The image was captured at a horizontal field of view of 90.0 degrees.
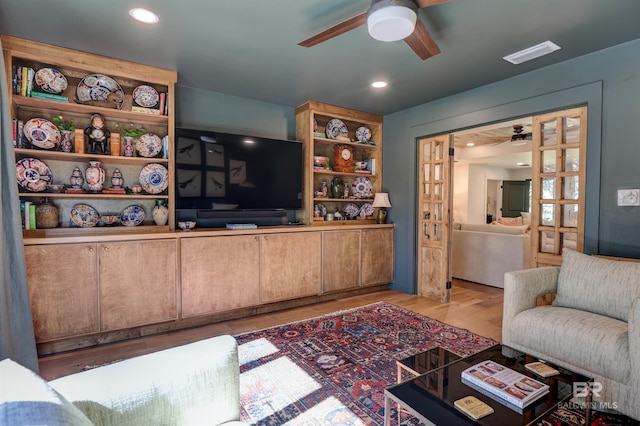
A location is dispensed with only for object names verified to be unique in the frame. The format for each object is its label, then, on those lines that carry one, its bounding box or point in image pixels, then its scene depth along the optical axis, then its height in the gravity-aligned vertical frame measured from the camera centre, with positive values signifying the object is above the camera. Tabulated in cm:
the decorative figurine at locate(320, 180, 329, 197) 420 +19
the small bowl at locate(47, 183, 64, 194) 270 +12
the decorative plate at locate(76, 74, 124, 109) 277 +100
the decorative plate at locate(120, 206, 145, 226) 302 -13
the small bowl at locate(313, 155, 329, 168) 405 +53
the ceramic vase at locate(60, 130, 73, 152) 272 +52
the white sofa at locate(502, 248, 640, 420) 166 -72
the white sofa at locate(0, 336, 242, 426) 75 -55
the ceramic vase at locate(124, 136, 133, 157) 296 +52
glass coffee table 120 -80
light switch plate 241 +6
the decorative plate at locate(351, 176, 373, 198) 447 +22
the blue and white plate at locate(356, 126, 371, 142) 441 +97
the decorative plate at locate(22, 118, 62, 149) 259 +57
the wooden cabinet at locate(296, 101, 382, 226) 392 +66
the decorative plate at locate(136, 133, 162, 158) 304 +55
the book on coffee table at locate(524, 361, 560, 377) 148 -78
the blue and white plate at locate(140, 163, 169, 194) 310 +23
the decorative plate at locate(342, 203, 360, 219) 447 -10
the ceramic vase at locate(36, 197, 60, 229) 265 -11
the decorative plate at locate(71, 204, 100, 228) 283 -12
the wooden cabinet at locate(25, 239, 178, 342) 240 -67
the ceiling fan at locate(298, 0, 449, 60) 163 +99
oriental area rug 178 -115
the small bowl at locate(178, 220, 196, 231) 311 -22
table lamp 423 +4
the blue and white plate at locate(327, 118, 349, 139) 414 +97
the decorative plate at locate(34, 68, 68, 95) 259 +100
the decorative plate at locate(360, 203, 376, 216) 454 -8
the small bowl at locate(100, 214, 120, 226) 293 -16
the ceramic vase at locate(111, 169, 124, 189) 296 +20
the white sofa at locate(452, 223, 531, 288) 425 -68
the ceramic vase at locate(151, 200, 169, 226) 302 -11
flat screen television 317 +33
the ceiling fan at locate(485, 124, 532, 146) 549 +116
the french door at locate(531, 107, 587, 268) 273 +18
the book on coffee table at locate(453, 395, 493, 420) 120 -79
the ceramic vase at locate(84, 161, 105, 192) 284 +23
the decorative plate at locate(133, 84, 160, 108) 298 +100
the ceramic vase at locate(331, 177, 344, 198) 426 +20
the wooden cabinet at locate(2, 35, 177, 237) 254 +76
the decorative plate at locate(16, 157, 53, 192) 259 +23
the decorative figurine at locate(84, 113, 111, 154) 281 +60
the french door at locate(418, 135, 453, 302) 386 -17
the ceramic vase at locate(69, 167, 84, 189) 280 +20
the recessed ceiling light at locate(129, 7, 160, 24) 204 +122
